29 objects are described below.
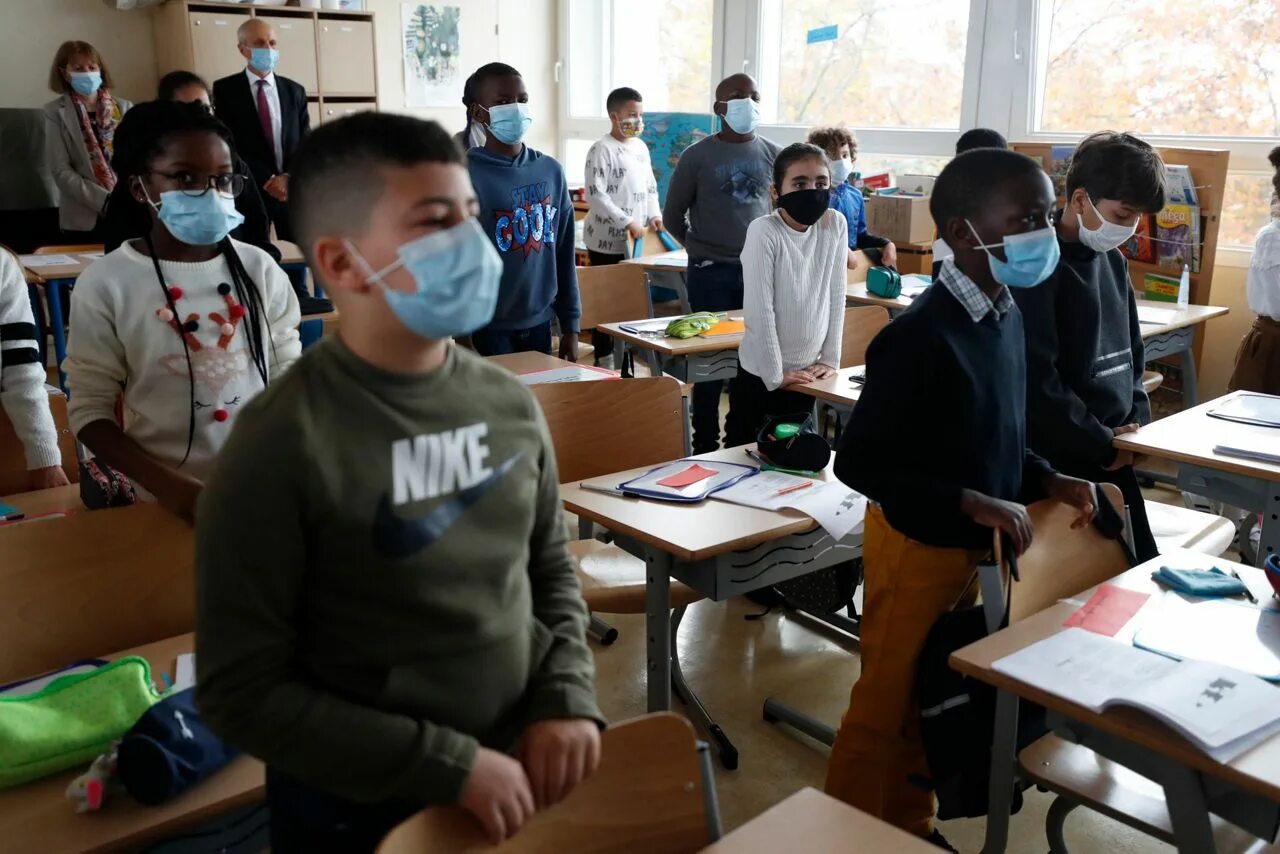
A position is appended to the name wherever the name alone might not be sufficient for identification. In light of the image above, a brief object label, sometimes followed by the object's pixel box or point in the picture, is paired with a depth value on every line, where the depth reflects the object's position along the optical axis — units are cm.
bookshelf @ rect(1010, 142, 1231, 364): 478
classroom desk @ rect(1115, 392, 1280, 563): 251
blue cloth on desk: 180
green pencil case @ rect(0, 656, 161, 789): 133
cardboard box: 588
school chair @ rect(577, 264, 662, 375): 448
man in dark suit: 508
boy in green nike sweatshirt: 93
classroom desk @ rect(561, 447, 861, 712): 212
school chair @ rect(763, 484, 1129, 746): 174
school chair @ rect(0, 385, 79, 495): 256
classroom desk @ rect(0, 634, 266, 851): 123
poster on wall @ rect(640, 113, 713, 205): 738
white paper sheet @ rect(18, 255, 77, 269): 487
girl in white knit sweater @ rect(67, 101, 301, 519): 180
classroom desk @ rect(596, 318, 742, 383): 383
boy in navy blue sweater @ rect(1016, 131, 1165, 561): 245
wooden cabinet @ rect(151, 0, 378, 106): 696
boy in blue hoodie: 343
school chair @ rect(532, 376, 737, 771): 263
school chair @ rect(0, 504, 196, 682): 164
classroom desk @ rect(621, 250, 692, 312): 553
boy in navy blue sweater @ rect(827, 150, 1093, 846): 181
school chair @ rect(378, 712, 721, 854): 110
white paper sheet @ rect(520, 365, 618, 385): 319
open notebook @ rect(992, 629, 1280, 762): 135
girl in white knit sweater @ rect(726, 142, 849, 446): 317
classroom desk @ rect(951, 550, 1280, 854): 132
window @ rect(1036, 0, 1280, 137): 497
